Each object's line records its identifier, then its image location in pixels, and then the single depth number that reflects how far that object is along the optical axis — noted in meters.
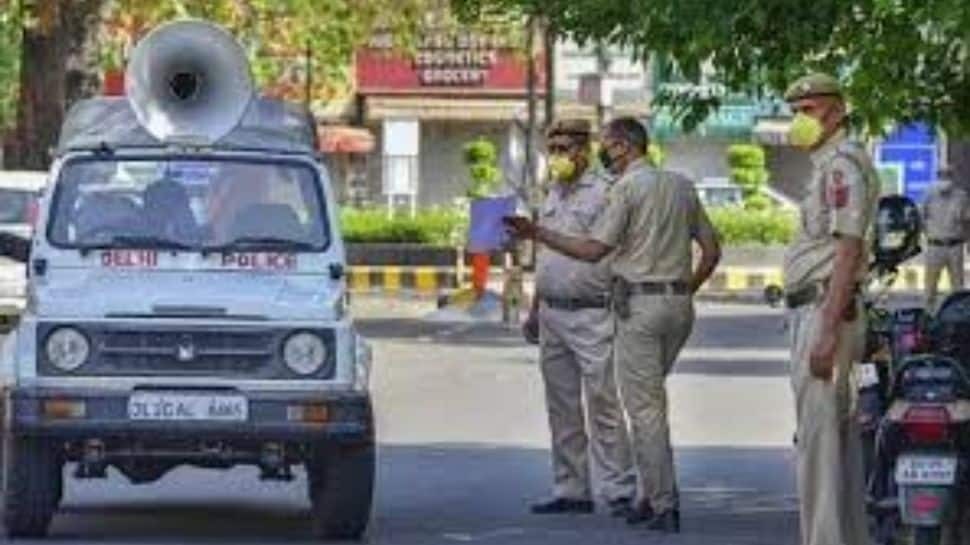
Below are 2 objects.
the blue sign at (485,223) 31.23
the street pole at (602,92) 51.71
